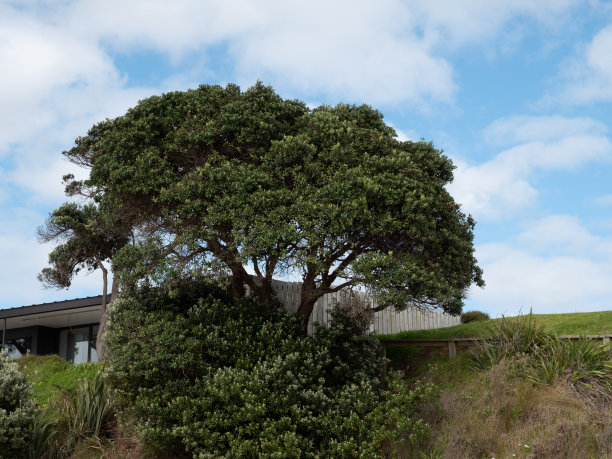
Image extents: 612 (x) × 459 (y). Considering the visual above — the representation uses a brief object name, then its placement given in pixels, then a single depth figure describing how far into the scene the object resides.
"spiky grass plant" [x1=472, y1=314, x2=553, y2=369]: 12.30
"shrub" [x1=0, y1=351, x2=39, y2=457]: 10.80
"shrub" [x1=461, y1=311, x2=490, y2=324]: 21.70
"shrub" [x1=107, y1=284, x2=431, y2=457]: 10.09
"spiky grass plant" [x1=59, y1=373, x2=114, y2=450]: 12.00
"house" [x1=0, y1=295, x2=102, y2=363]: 23.61
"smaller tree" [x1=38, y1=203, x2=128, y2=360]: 20.86
